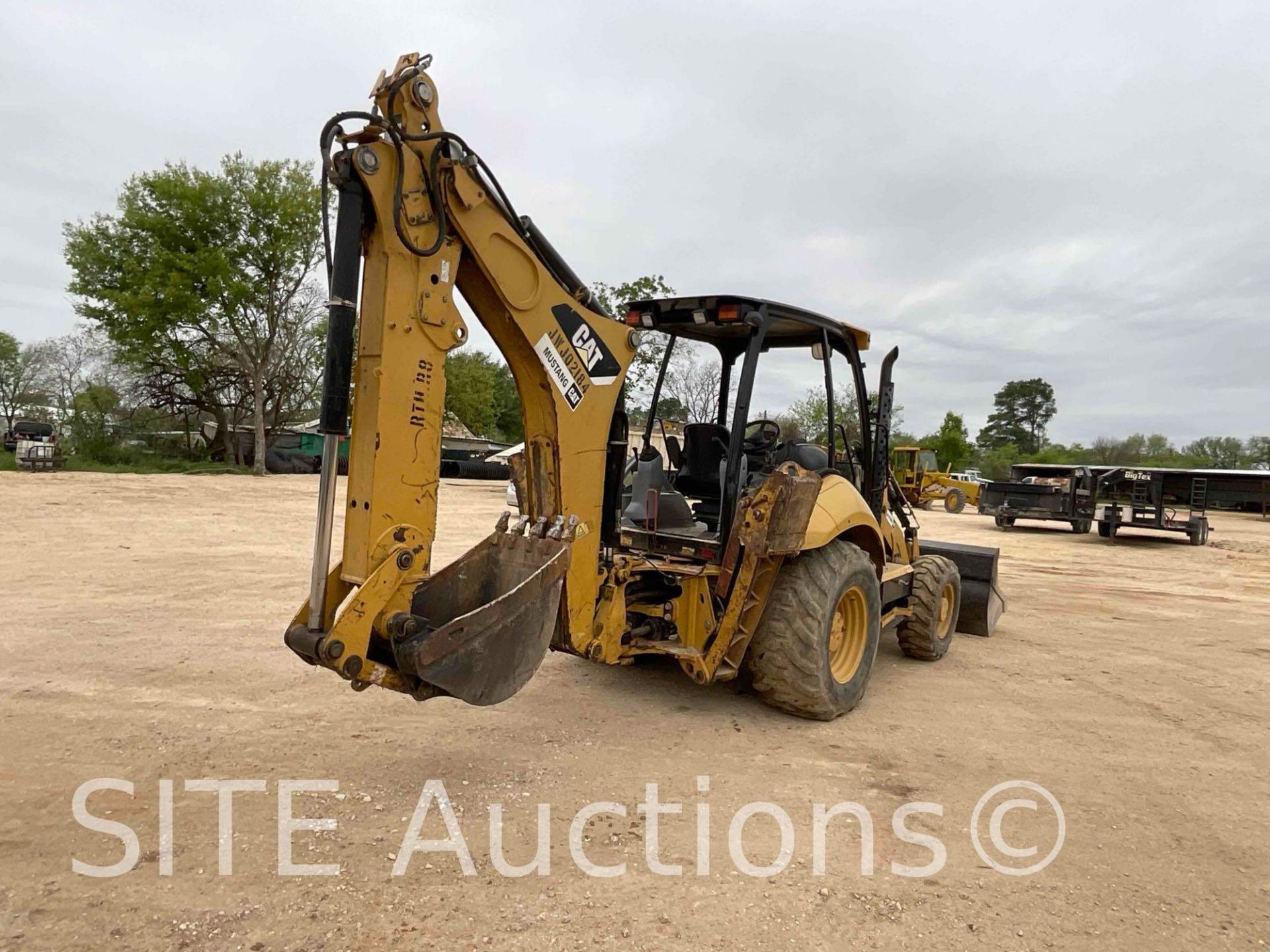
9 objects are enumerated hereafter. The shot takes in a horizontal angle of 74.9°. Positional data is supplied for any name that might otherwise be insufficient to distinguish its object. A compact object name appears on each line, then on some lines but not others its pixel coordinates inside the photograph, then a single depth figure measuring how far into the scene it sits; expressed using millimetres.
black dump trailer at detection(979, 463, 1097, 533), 18891
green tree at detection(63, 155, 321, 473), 27812
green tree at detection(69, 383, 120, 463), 28812
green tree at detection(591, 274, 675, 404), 26141
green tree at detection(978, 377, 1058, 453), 78250
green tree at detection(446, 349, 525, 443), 49344
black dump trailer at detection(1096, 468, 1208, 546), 17516
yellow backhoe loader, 3254
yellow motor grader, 27109
